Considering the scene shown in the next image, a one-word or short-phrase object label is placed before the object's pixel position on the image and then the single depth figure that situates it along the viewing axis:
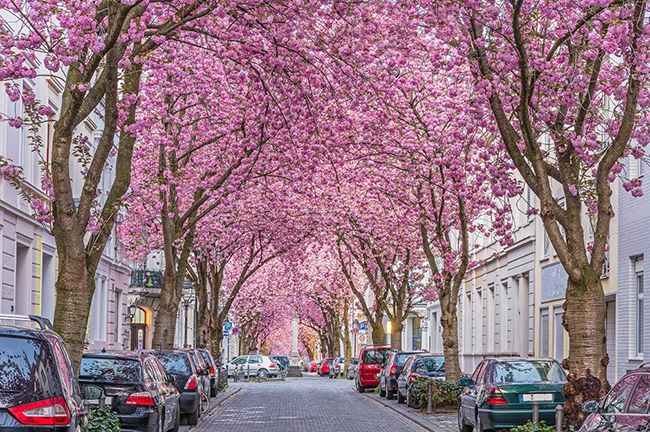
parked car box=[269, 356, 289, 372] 72.12
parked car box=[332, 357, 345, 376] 68.75
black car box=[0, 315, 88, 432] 8.04
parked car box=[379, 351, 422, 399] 35.50
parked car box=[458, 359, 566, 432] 17.12
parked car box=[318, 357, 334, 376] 73.69
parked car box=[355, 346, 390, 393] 42.66
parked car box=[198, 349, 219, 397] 33.31
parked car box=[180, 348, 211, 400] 26.38
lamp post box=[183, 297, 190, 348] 53.73
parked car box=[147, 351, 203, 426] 22.19
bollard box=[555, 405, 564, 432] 14.16
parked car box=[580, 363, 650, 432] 9.77
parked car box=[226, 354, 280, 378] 62.81
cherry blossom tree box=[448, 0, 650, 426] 13.62
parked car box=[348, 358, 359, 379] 61.50
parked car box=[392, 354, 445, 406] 29.97
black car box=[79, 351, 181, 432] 15.57
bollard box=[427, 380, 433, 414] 26.44
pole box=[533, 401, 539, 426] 15.65
